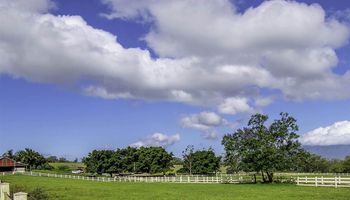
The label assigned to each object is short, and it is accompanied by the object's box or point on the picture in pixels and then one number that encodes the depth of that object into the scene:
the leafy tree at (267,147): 65.69
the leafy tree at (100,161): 129.62
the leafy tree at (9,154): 178.38
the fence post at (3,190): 16.13
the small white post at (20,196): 11.08
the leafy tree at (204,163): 119.31
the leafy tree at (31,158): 168.00
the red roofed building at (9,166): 139.25
